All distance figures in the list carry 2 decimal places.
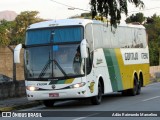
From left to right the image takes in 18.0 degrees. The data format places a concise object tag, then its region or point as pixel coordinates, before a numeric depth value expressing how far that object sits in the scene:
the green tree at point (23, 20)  100.31
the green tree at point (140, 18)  117.09
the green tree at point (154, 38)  76.50
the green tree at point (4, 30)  83.24
